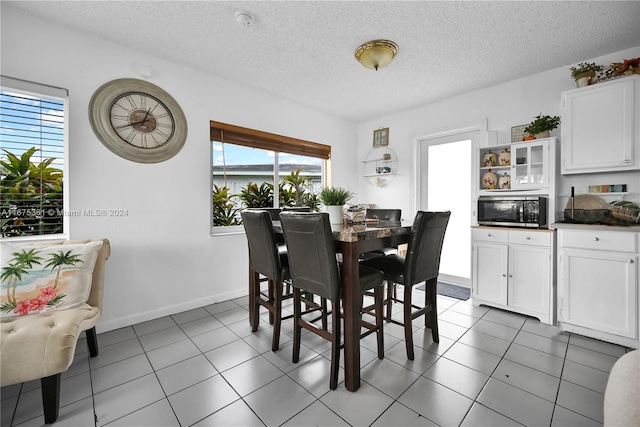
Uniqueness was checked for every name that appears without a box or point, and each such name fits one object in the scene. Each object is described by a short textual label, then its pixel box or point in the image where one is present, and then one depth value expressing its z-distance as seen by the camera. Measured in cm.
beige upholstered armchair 132
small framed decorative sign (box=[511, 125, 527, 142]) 310
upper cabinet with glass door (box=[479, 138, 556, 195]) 276
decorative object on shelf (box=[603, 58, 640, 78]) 234
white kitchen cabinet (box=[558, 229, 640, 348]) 214
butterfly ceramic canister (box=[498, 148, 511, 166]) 311
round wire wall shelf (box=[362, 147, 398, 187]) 437
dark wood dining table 164
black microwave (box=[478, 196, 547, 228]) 270
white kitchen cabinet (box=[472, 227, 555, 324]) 261
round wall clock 240
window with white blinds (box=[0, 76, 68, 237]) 204
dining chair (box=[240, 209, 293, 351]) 202
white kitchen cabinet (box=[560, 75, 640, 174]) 233
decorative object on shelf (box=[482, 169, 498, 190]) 319
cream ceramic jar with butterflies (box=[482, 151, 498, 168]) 320
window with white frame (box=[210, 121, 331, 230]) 331
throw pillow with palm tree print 165
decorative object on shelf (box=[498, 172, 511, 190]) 308
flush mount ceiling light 231
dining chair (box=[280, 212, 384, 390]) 162
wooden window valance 320
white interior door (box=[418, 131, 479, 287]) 368
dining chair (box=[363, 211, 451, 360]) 191
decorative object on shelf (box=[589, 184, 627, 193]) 253
